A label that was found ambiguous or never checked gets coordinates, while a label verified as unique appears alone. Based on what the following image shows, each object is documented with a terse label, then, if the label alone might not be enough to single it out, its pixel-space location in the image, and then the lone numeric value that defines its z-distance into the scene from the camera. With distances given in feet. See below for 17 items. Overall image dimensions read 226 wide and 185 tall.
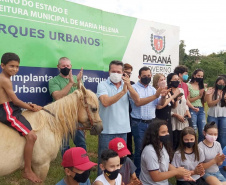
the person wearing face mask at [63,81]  13.48
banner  12.85
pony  9.98
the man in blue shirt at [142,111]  13.64
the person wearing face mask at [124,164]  9.98
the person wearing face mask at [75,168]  8.01
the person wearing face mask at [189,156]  12.01
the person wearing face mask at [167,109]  14.92
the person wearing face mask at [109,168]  8.58
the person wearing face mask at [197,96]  18.13
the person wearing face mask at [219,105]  18.43
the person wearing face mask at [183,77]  17.62
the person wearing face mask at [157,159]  10.50
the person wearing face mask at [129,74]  16.46
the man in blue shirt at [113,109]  12.20
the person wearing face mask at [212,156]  12.30
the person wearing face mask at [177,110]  15.66
